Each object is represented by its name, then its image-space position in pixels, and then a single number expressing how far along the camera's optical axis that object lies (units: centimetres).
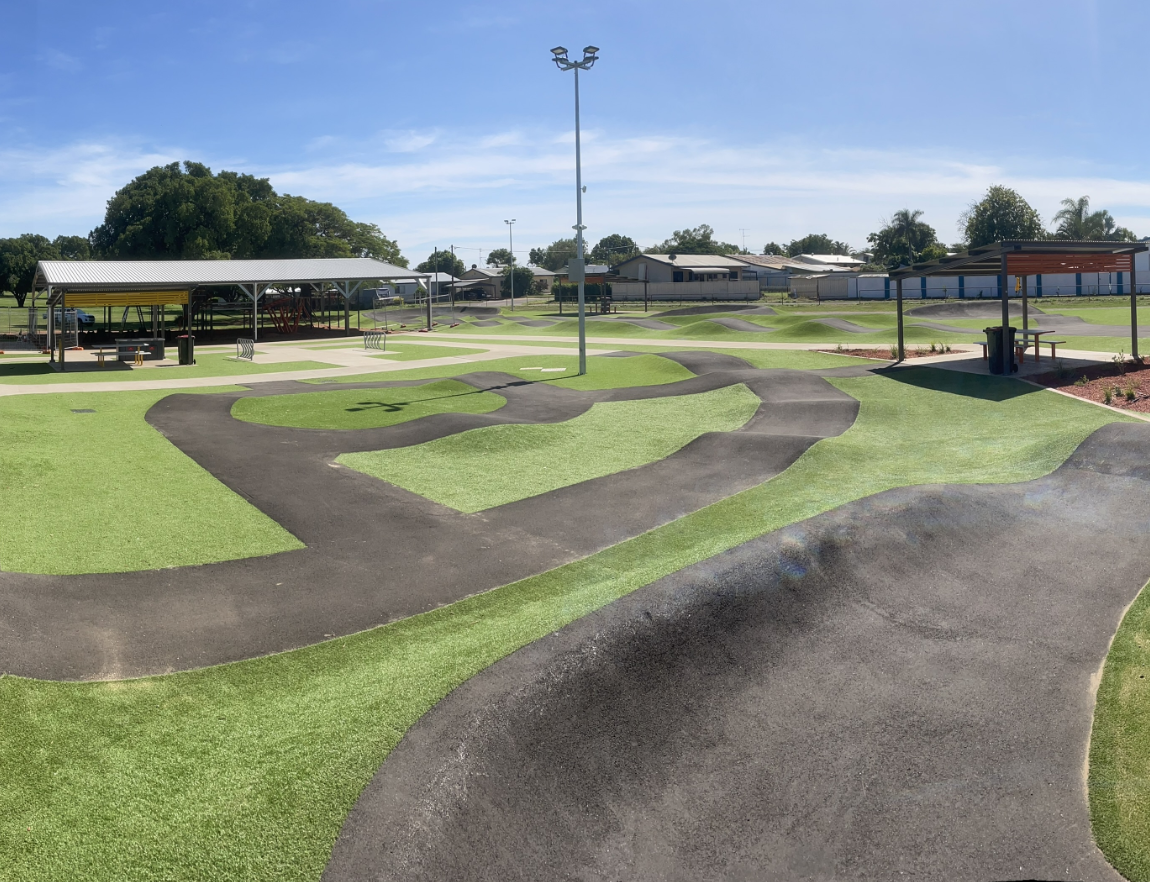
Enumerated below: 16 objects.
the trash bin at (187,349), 3466
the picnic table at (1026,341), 2477
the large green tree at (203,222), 7312
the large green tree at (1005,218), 10088
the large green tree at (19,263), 9112
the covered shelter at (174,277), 3394
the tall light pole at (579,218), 2603
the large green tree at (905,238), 11514
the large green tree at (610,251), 16275
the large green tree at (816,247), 16850
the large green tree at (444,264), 15112
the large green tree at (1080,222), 10706
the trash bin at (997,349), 2392
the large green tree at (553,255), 18450
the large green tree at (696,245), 13574
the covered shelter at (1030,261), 2289
